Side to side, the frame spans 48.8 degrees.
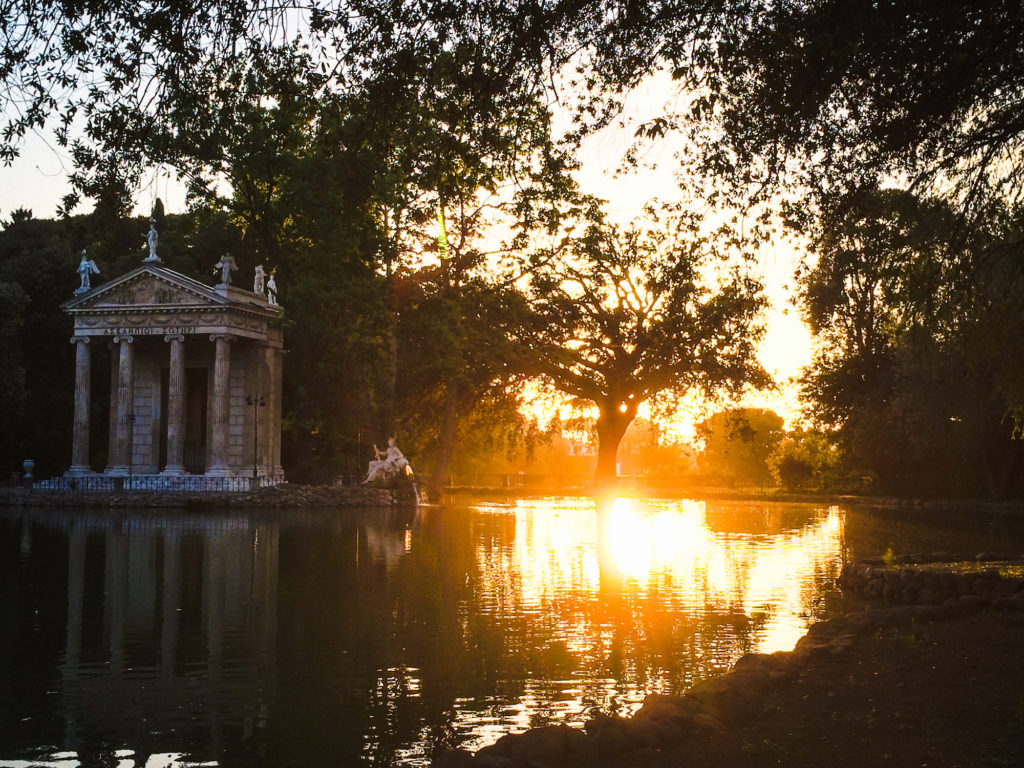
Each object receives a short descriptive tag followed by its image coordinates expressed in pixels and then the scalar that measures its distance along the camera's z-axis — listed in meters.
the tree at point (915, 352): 16.45
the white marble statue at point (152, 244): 50.34
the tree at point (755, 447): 102.31
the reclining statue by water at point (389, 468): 53.52
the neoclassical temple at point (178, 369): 50.47
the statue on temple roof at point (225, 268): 50.16
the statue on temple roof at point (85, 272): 51.75
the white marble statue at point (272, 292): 53.99
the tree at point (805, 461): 73.75
